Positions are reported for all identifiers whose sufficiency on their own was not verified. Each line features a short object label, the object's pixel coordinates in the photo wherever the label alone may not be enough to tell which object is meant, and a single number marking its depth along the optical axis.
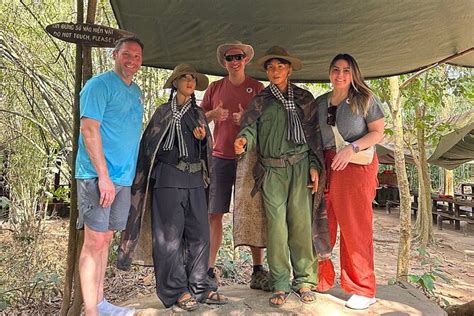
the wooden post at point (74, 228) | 2.56
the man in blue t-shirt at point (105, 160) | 2.10
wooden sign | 2.43
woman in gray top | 2.43
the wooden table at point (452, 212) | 9.50
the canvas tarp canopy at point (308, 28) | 2.64
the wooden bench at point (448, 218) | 9.54
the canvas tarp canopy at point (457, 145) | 7.67
